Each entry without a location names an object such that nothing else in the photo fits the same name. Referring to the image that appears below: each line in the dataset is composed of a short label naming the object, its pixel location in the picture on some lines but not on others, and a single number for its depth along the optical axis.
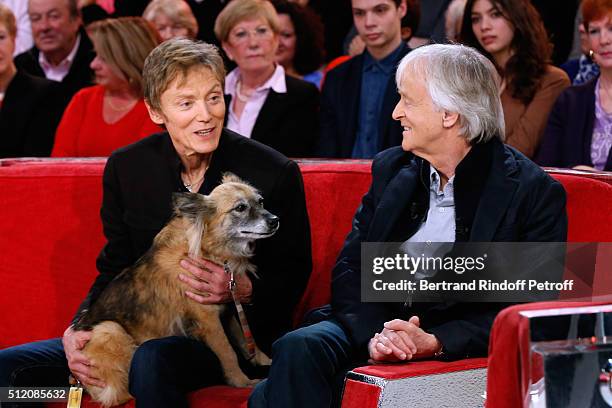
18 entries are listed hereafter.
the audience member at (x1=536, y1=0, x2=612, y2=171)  7.89
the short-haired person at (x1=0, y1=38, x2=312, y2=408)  5.97
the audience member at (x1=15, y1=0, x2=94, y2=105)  11.73
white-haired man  5.23
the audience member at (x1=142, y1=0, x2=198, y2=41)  10.48
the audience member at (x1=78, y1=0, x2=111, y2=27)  11.68
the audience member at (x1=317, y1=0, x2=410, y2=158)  8.95
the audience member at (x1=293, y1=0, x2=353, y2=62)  11.43
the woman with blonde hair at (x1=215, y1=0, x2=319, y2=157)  9.20
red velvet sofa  6.73
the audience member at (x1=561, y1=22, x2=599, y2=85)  9.23
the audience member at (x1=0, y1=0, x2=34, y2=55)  12.60
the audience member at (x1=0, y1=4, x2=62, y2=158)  9.98
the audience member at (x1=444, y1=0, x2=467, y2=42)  9.54
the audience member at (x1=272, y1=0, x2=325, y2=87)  10.48
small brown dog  5.84
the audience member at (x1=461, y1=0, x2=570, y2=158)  8.34
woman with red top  8.99
